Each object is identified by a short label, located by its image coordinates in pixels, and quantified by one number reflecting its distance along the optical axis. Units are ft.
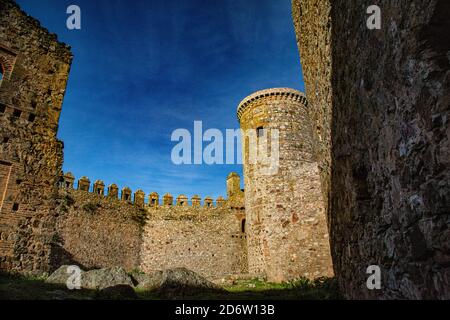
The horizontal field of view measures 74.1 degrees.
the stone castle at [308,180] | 7.00
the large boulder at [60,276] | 26.09
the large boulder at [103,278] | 30.35
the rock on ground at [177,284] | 31.50
